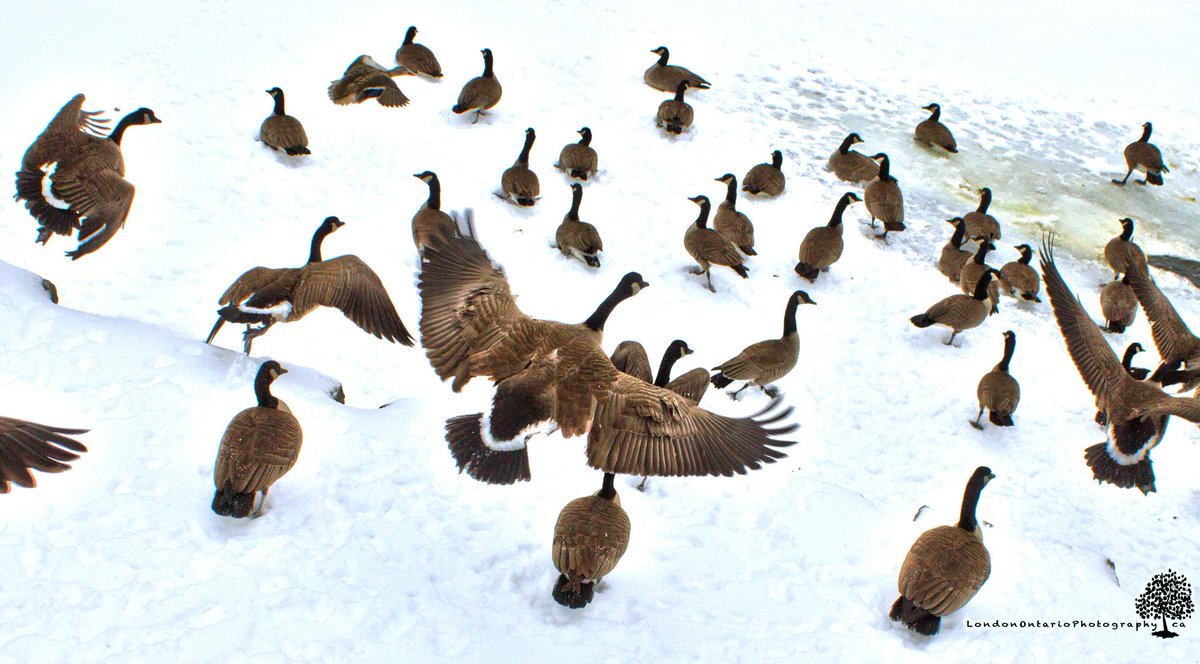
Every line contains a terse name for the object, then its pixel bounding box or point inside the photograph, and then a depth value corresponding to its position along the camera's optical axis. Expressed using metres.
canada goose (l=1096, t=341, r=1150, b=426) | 8.54
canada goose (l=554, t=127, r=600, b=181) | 11.38
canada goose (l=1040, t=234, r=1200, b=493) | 7.49
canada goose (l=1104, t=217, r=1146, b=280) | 10.92
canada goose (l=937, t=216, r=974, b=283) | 10.69
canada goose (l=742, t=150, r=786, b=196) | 11.63
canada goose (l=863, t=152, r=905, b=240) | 11.21
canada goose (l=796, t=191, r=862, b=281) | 10.23
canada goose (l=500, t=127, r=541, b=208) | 10.72
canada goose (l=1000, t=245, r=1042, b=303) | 10.45
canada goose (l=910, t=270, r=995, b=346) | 9.49
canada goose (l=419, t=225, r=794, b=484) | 5.39
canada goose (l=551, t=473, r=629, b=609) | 5.50
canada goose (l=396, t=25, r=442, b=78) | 13.06
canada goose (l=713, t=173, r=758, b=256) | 10.41
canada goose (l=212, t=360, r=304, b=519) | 5.63
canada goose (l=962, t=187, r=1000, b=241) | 11.12
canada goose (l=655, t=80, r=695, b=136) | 12.73
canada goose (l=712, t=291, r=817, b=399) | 8.42
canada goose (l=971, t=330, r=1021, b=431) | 8.54
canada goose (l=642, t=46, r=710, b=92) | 13.92
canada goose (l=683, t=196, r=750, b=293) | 9.88
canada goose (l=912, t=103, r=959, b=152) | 13.68
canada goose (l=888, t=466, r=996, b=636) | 5.71
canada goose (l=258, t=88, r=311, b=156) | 10.81
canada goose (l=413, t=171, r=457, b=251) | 9.52
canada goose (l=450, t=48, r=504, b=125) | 12.25
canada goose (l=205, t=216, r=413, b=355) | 7.31
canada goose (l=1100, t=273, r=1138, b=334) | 10.06
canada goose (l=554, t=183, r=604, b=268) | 9.93
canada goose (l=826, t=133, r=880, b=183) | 12.22
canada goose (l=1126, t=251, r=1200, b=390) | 8.78
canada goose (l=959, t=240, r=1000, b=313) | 10.00
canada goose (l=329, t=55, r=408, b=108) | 11.97
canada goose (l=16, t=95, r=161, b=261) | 8.04
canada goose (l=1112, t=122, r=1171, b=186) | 13.55
